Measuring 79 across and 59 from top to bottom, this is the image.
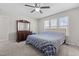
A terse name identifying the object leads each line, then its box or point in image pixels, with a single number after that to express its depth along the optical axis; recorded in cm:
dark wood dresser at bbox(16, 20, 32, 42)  249
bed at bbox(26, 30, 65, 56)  134
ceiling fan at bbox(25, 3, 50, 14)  155
